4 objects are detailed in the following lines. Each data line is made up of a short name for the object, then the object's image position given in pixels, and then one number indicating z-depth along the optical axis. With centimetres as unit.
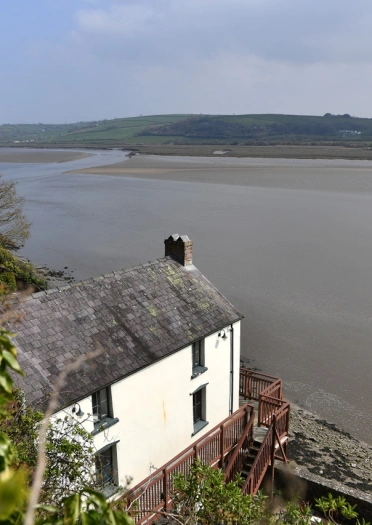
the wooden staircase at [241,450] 1209
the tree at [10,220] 3766
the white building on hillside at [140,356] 1177
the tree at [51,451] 743
